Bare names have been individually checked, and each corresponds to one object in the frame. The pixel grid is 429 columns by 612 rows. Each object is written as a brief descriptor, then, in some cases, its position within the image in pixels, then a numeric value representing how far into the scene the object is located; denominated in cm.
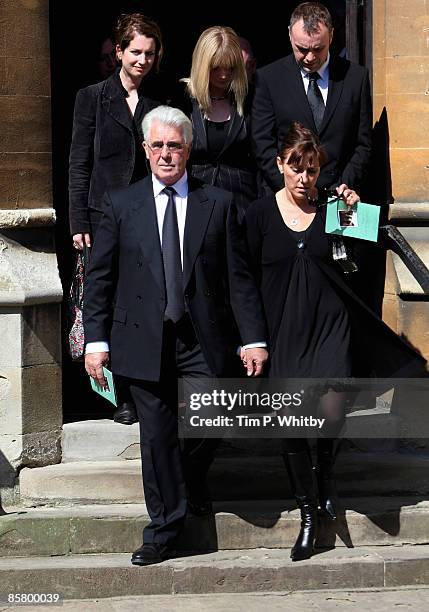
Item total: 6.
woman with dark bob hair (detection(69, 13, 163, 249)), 706
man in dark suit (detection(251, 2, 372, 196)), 692
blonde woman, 677
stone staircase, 640
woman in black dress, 648
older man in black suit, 629
